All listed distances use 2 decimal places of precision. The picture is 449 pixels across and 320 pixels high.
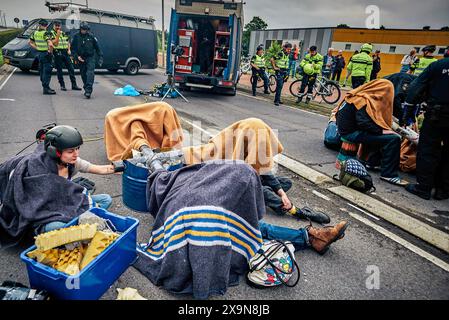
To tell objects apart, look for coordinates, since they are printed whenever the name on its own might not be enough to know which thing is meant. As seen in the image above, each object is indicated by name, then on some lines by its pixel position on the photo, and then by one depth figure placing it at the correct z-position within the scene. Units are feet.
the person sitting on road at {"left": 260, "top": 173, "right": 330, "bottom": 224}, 10.71
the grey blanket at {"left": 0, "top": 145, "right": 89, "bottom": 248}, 7.40
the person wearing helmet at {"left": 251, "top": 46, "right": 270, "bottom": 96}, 39.01
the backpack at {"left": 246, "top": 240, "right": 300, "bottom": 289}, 7.51
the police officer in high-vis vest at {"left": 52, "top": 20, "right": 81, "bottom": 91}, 30.09
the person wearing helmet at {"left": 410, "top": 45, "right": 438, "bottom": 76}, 25.90
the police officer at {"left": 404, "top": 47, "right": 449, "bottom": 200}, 12.97
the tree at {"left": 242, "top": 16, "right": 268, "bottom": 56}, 161.02
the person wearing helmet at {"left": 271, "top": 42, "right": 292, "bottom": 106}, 34.81
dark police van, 39.58
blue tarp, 32.54
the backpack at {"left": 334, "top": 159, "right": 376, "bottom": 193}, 13.61
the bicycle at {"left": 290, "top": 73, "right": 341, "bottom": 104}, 37.42
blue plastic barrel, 9.91
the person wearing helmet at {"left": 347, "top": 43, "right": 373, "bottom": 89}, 32.42
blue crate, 5.86
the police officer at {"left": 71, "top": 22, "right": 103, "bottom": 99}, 29.14
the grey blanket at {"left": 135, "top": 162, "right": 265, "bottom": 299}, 6.86
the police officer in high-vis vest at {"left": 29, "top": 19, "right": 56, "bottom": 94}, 28.68
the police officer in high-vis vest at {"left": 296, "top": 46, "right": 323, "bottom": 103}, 34.63
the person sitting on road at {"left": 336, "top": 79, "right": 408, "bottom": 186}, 14.92
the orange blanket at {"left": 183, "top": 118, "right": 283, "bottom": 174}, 9.57
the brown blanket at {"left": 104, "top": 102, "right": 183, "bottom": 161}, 12.89
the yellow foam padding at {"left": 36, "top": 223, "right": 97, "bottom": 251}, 6.09
